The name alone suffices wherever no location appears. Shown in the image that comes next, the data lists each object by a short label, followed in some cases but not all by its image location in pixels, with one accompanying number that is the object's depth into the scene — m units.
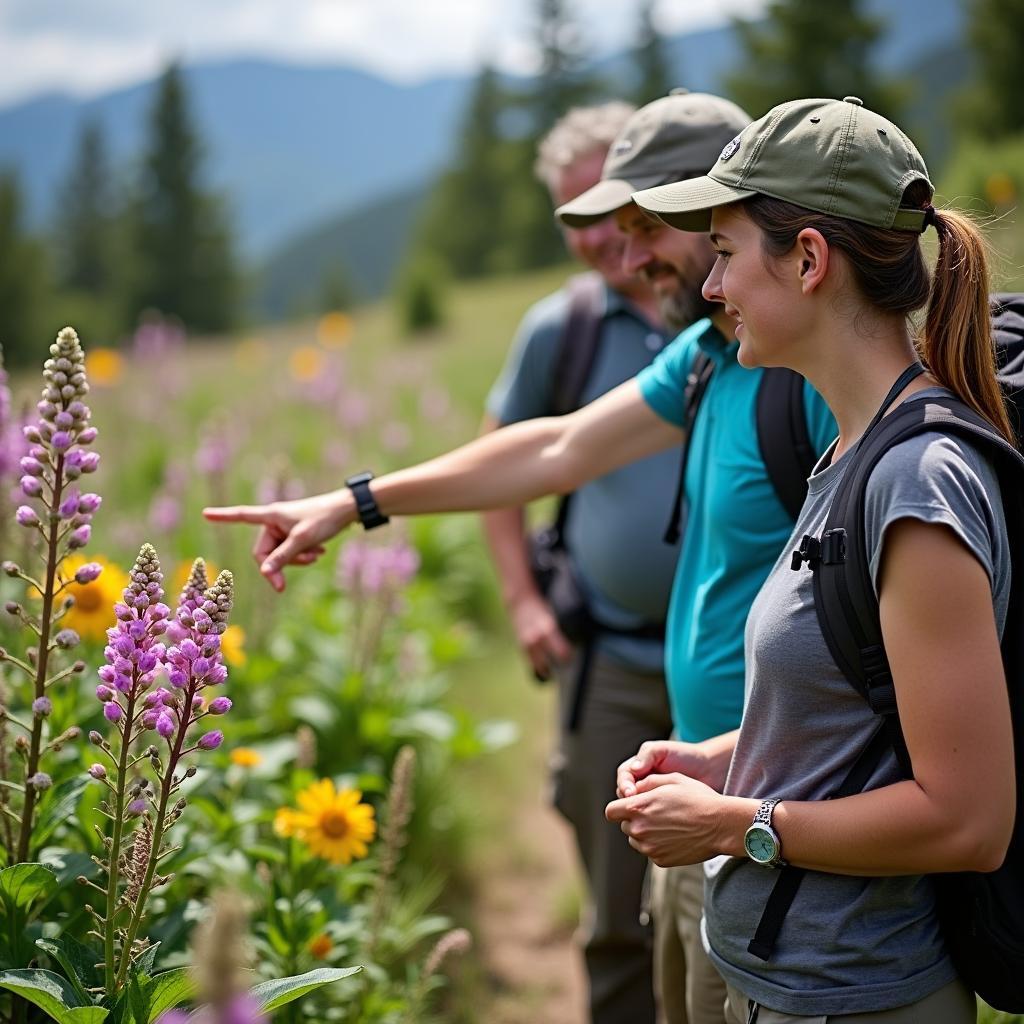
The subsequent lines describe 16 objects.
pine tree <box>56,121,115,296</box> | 60.47
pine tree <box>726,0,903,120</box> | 33.59
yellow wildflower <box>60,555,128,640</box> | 3.89
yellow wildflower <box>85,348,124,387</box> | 10.43
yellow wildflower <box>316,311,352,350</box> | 16.31
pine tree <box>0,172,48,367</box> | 44.62
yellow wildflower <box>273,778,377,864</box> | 3.14
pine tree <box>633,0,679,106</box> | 52.44
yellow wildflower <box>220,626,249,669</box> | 3.87
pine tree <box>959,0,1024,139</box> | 32.81
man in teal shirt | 2.46
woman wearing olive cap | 1.80
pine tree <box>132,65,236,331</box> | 54.00
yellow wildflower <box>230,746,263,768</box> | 3.46
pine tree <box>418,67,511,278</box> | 54.97
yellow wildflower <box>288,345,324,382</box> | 11.39
